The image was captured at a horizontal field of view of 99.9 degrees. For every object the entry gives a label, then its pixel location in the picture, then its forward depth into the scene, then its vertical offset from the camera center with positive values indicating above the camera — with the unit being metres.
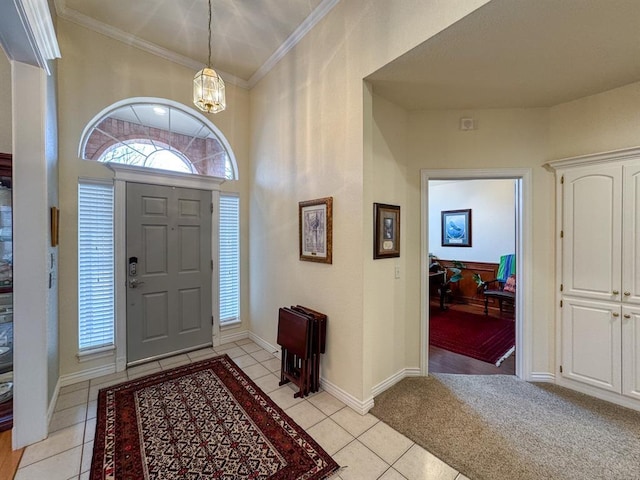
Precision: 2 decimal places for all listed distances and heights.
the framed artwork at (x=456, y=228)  5.65 +0.22
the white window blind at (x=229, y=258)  3.57 -0.26
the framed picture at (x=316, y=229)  2.44 +0.09
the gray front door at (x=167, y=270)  2.91 -0.37
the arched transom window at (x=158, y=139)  2.83 +1.16
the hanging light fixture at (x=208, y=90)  1.92 +1.07
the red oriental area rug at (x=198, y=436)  1.61 -1.37
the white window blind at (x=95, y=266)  2.64 -0.27
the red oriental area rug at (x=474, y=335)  3.30 -1.39
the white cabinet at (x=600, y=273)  2.17 -0.31
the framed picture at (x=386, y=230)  2.32 +0.07
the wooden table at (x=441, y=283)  5.04 -0.85
